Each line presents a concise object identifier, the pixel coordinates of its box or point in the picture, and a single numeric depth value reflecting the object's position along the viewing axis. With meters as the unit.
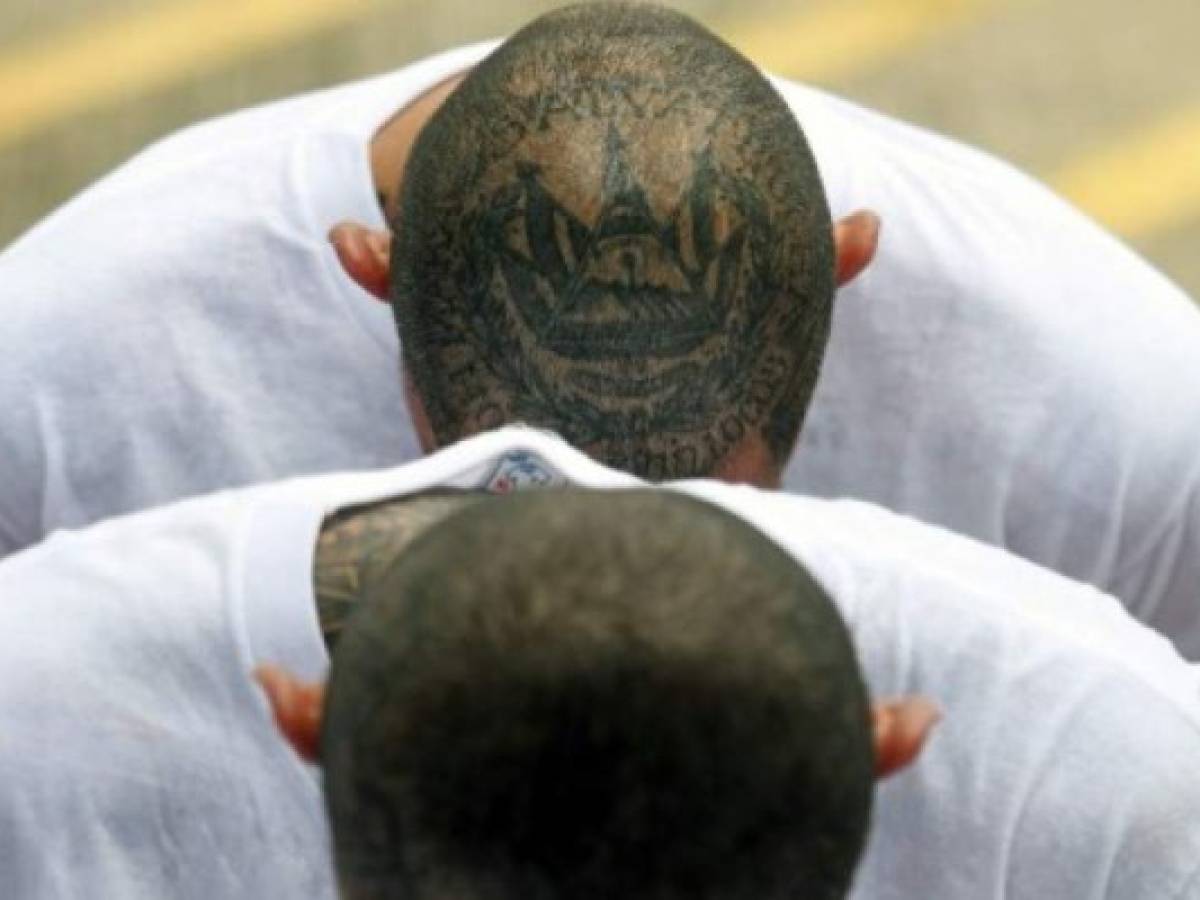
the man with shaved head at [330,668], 3.09
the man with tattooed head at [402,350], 3.35
